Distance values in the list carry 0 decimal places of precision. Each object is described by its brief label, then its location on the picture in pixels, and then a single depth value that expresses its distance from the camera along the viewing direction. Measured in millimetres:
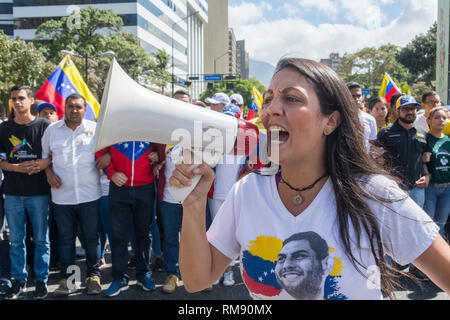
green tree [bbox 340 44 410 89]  40062
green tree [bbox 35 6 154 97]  29077
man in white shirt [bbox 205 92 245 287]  4523
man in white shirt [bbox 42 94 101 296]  4195
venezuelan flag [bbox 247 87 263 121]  11031
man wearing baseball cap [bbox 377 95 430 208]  4590
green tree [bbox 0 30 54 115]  16750
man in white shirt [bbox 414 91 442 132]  5459
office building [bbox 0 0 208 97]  45750
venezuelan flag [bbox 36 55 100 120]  6211
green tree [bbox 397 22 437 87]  33500
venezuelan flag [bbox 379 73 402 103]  7996
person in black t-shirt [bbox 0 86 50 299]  4102
